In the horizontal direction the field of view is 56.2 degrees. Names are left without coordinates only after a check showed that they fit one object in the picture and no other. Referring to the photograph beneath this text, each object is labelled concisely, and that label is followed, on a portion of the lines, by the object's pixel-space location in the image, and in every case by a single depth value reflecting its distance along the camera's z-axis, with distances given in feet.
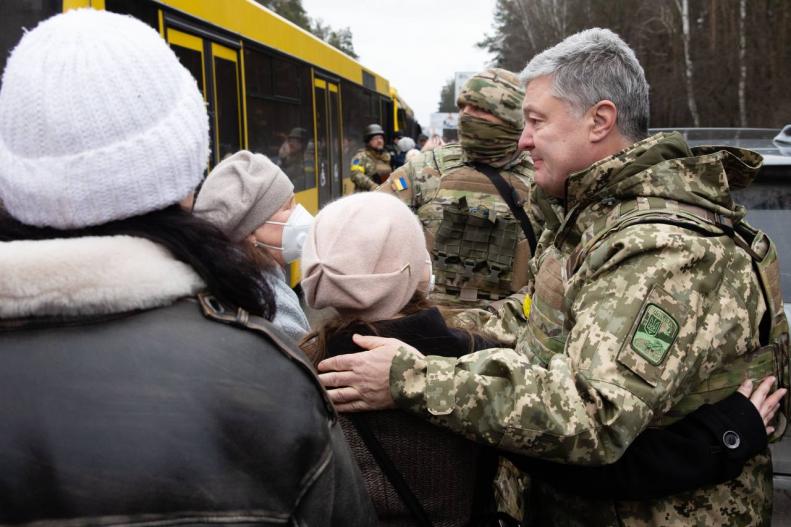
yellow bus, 17.22
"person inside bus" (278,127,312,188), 27.37
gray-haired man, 5.36
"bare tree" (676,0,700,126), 90.89
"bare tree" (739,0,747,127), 82.02
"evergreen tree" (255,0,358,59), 184.65
